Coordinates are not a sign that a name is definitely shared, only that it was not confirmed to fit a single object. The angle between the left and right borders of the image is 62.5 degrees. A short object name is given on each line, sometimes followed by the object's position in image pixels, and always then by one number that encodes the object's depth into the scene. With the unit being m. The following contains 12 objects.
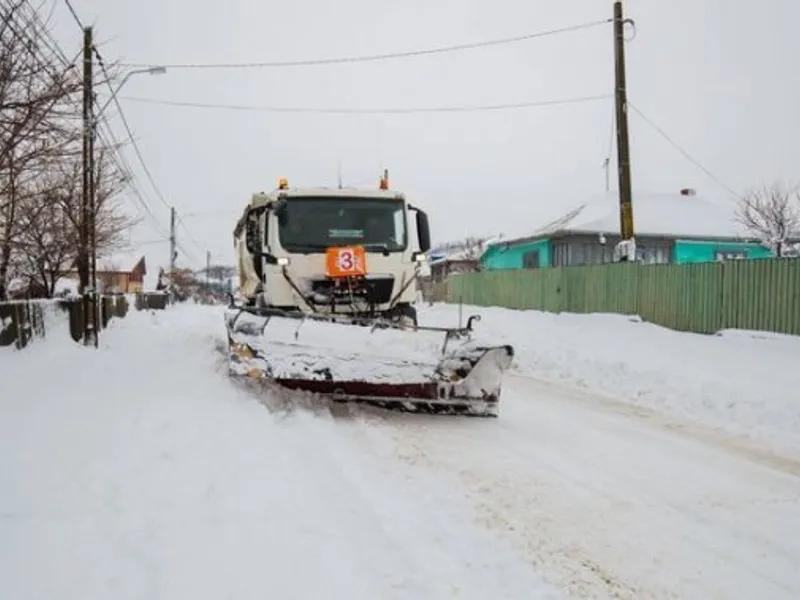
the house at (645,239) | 29.62
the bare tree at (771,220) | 30.22
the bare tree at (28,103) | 8.04
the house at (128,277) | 50.36
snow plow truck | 6.81
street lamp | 14.34
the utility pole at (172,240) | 49.94
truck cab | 8.45
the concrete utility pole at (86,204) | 12.33
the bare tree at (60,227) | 12.50
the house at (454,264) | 49.97
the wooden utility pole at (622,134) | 16.27
